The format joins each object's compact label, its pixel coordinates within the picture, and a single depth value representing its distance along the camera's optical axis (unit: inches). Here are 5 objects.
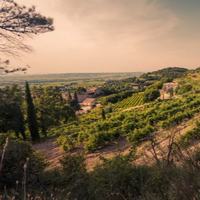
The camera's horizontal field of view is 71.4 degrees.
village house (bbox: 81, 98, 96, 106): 3206.2
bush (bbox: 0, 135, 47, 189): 180.4
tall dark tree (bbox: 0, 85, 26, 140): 713.0
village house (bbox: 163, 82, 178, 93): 2795.3
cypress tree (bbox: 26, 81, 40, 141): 768.3
